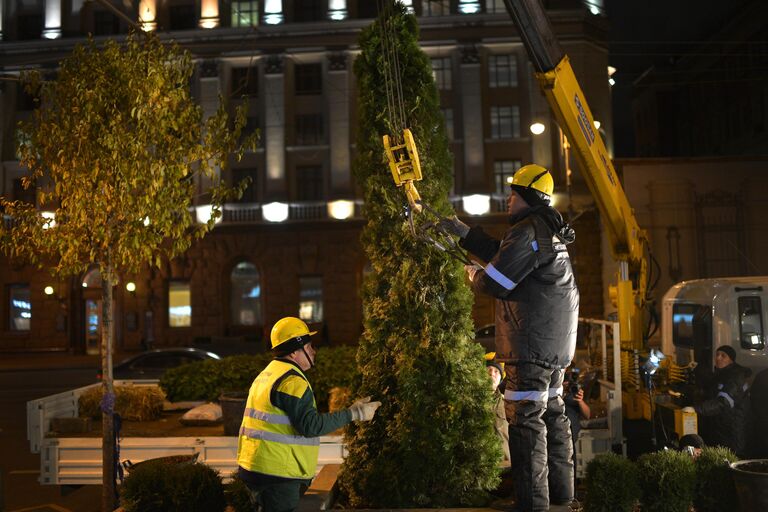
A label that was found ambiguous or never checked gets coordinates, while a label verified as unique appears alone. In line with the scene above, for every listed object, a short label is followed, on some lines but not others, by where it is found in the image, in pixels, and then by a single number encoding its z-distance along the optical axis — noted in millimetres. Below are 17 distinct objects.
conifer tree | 6227
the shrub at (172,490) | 6152
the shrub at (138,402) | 12664
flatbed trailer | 9091
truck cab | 11820
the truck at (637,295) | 10688
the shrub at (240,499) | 6117
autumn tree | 8578
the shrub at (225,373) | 13336
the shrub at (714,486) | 5454
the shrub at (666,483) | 5410
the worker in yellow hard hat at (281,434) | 5152
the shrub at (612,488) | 5297
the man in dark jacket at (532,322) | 5227
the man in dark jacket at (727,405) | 9625
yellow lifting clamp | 6324
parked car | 20969
